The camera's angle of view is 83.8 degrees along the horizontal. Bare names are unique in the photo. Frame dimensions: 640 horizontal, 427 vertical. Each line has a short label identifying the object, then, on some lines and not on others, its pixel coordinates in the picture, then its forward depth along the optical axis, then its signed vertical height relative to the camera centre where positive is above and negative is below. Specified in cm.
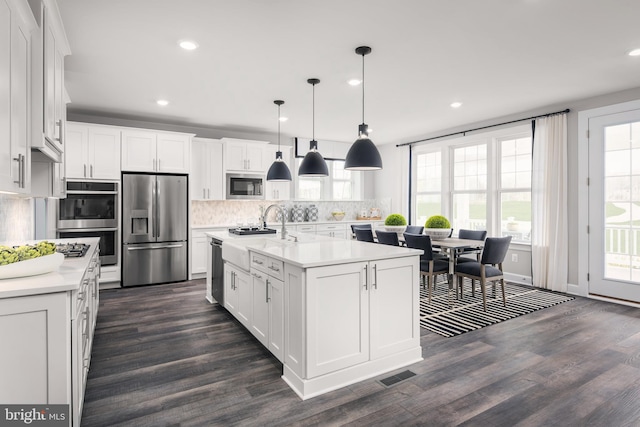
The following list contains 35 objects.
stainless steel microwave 644 +46
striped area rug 368 -115
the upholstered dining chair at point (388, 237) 473 -35
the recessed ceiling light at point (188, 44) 312 +149
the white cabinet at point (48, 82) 220 +86
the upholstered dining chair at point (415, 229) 612 -31
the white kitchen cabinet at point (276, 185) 679 +51
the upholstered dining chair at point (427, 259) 434 -60
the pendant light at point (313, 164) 395 +53
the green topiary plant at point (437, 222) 482 -15
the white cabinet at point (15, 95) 174 +63
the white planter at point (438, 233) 478 -29
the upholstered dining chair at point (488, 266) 416 -67
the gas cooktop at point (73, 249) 279 -31
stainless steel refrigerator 542 -27
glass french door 441 +8
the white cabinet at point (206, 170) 622 +74
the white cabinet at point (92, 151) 510 +88
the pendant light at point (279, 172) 463 +52
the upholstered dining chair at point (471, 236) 464 -37
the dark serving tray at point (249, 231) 458 -26
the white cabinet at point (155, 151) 548 +96
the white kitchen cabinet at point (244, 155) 638 +103
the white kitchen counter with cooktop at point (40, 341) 163 -62
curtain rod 507 +143
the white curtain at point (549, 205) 502 +9
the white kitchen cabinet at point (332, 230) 730 -38
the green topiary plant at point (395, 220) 522 -13
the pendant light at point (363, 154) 329 +53
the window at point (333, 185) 770 +58
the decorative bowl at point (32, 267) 182 -30
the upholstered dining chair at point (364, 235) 532 -35
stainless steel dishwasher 416 -73
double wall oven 503 -4
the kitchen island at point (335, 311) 240 -73
